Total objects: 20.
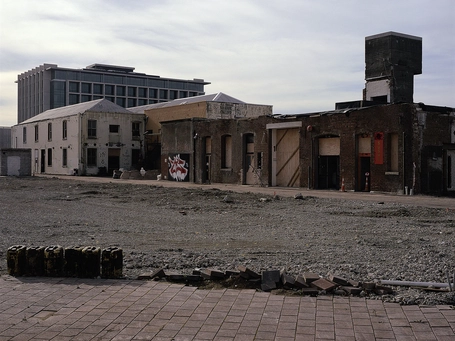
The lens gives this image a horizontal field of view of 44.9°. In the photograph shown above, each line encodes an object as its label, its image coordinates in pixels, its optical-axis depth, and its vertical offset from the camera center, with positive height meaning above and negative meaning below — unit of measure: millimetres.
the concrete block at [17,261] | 7164 -1252
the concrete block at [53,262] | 7125 -1257
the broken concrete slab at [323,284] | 6227 -1365
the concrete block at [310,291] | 6203 -1427
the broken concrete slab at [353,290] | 6184 -1415
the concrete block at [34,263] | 7164 -1275
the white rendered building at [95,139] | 49781 +2417
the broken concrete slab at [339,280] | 6355 -1337
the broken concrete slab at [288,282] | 6409 -1366
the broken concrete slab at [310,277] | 6371 -1310
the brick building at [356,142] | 24453 +1175
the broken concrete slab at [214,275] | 6754 -1351
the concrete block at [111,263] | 7031 -1260
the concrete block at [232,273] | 6777 -1339
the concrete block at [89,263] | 7055 -1261
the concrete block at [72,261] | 7078 -1240
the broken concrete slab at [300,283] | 6309 -1357
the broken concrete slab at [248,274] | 6645 -1319
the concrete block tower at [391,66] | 29500 +5398
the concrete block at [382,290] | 6180 -1412
